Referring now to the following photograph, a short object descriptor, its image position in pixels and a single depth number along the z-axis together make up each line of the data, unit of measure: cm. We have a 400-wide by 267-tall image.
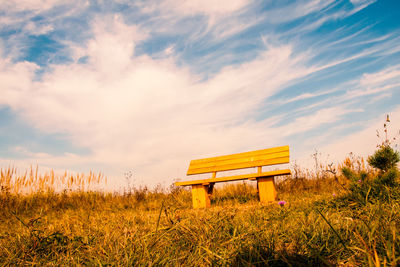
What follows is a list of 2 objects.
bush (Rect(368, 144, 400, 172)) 365
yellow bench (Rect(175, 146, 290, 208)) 525
